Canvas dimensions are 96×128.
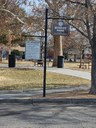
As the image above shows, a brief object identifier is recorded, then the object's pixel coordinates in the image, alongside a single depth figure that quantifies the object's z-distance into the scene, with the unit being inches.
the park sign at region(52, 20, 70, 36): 669.6
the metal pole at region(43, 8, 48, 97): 650.5
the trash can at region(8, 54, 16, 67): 1568.7
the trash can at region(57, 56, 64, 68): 1640.0
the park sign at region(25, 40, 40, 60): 675.4
